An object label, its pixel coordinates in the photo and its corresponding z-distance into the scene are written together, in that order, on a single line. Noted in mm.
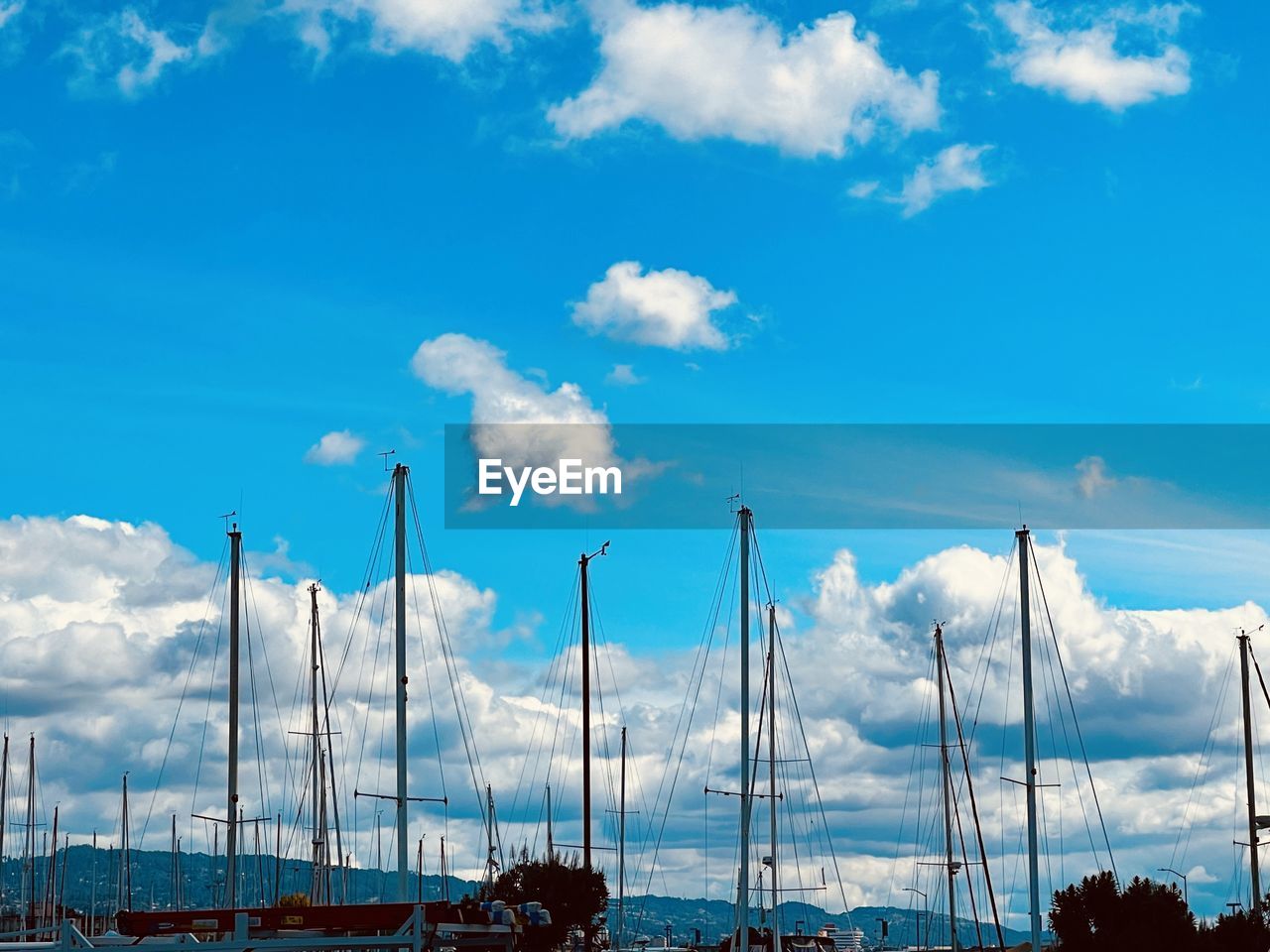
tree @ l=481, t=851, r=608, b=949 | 73750
